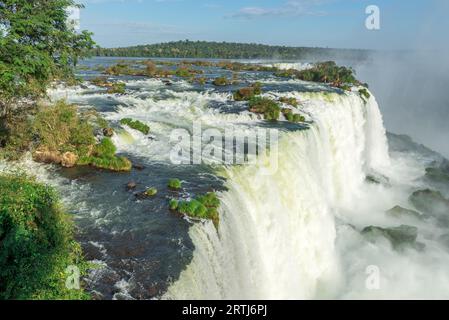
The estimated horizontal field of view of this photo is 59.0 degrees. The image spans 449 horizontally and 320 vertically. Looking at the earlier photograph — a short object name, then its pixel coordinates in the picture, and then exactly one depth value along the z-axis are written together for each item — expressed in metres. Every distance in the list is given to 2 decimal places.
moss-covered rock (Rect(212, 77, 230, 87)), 35.84
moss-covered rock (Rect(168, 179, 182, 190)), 13.14
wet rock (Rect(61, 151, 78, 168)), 14.61
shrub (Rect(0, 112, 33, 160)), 14.41
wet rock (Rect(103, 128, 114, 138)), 16.81
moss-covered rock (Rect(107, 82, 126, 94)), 27.84
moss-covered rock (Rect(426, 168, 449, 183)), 29.87
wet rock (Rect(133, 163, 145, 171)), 14.92
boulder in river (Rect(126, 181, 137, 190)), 13.16
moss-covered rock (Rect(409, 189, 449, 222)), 24.16
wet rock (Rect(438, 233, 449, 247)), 20.39
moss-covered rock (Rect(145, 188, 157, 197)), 12.65
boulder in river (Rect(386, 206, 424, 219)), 22.77
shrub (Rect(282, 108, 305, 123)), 24.05
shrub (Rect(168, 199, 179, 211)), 11.62
